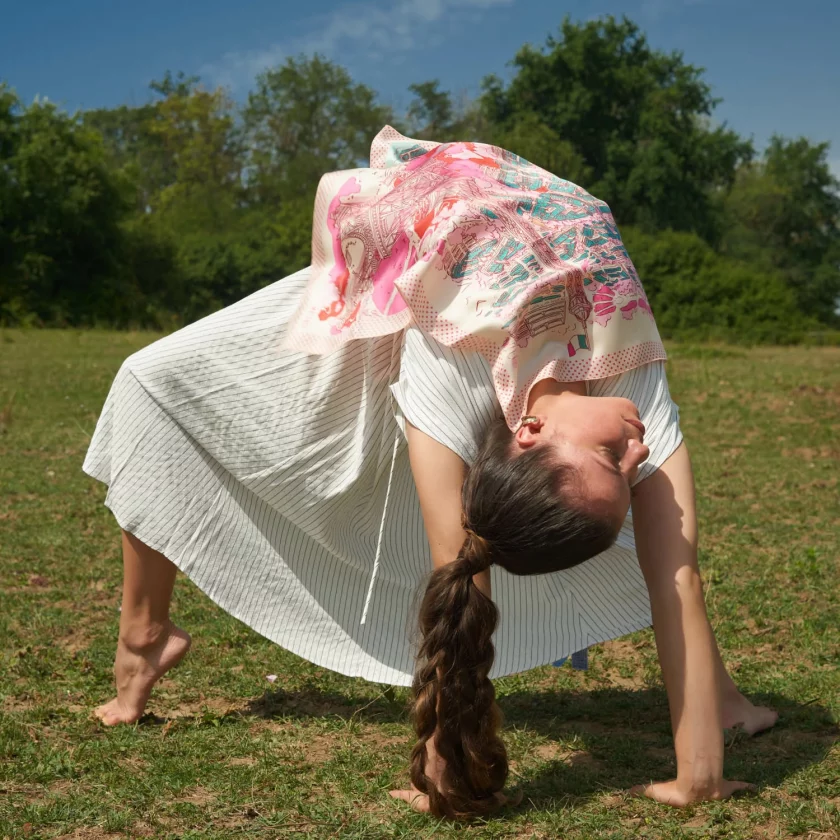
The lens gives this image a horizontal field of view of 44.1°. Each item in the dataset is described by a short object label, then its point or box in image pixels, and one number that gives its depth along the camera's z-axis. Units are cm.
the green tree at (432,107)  5206
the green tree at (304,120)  5125
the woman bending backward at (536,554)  229
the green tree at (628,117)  4372
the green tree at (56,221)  3089
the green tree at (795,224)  4672
